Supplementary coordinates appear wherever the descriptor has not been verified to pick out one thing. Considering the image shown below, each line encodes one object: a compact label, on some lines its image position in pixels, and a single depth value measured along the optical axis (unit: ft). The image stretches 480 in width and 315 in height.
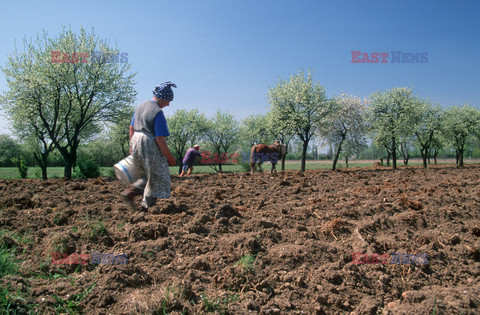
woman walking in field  13.37
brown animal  63.26
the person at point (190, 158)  50.04
